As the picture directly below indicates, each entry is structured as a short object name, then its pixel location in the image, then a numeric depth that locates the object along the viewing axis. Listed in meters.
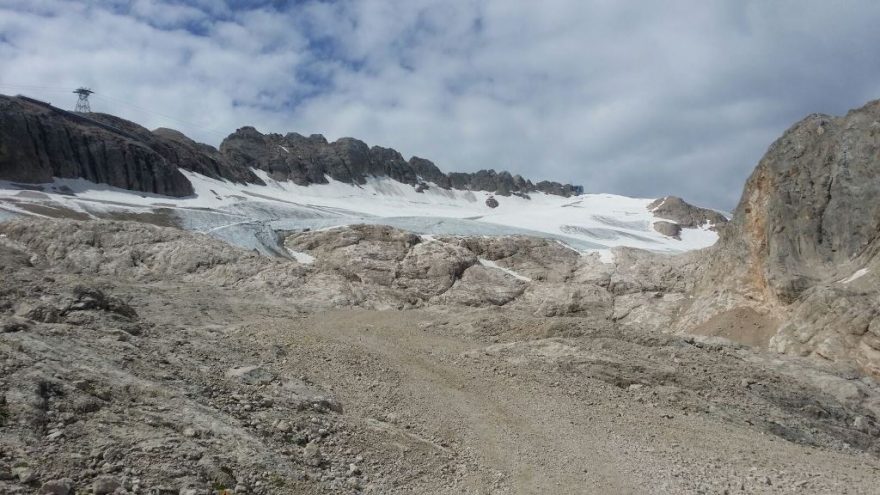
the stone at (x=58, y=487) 5.78
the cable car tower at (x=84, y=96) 107.20
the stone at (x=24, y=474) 5.80
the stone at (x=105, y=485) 6.08
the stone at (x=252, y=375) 10.54
